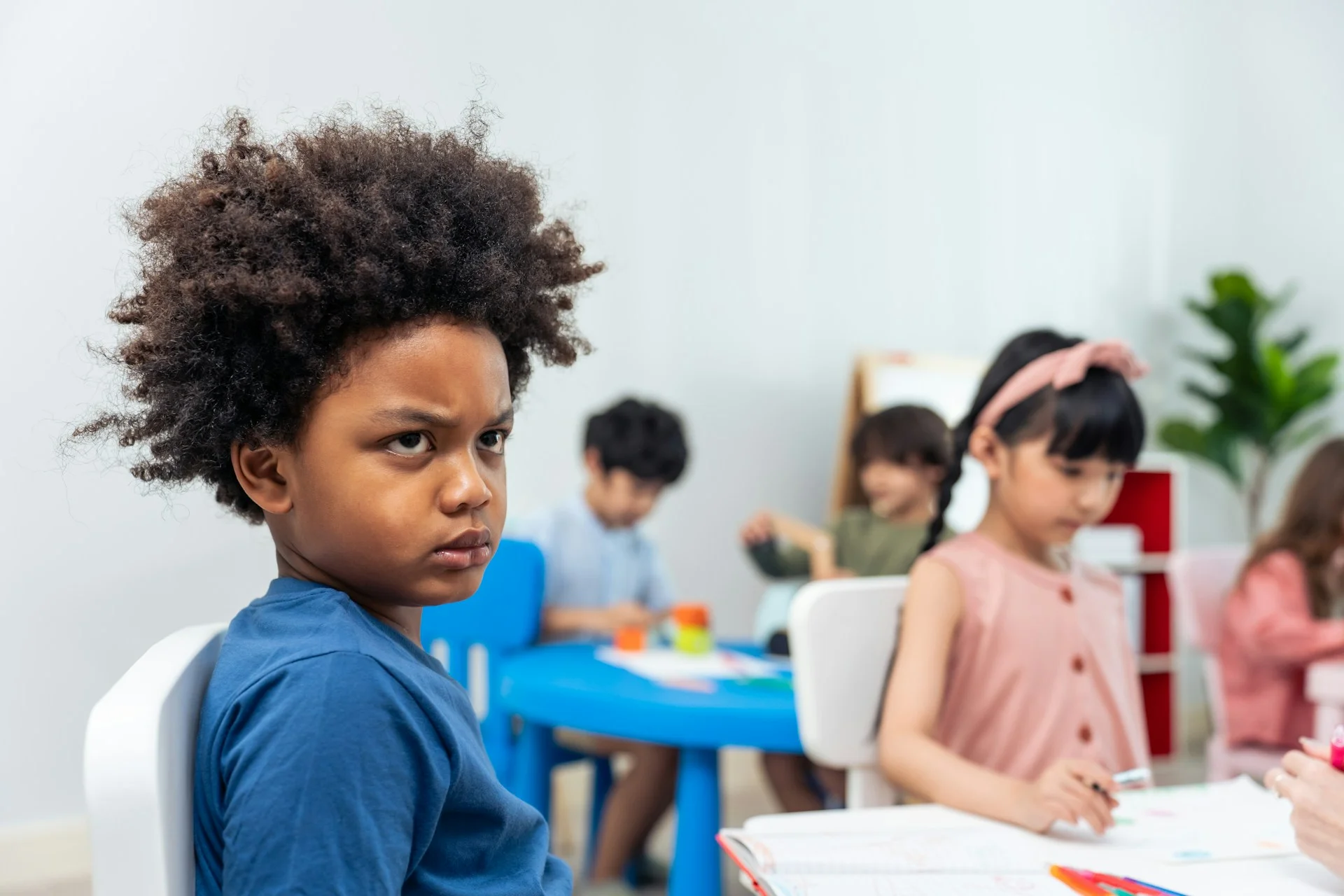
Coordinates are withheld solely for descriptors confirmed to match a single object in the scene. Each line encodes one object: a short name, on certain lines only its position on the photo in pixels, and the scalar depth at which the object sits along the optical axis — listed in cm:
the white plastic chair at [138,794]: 63
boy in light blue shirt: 268
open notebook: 88
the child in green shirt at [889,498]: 296
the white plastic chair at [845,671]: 138
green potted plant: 448
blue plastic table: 175
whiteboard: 380
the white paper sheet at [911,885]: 85
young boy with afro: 71
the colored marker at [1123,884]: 86
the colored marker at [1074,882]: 87
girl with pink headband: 145
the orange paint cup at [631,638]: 236
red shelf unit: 423
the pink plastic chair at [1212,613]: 245
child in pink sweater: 258
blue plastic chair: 237
